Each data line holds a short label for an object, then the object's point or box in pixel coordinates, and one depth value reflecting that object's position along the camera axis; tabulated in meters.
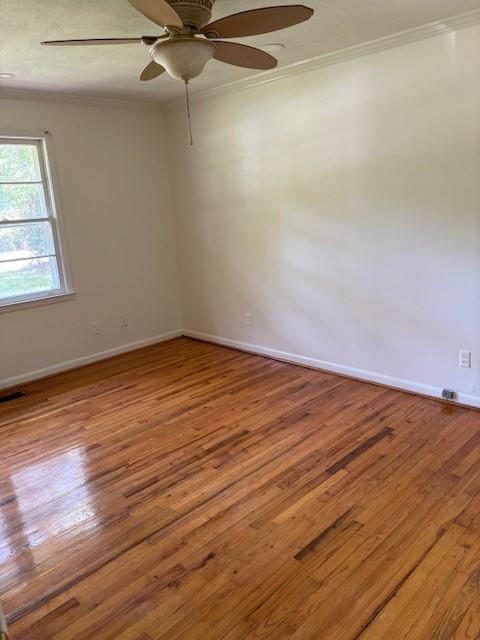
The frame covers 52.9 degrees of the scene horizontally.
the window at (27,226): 4.23
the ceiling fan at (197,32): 1.95
